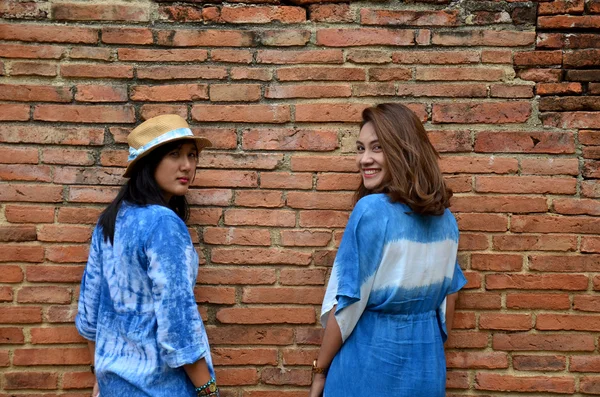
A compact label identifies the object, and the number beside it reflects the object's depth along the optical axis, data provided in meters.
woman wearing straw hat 2.33
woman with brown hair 2.42
